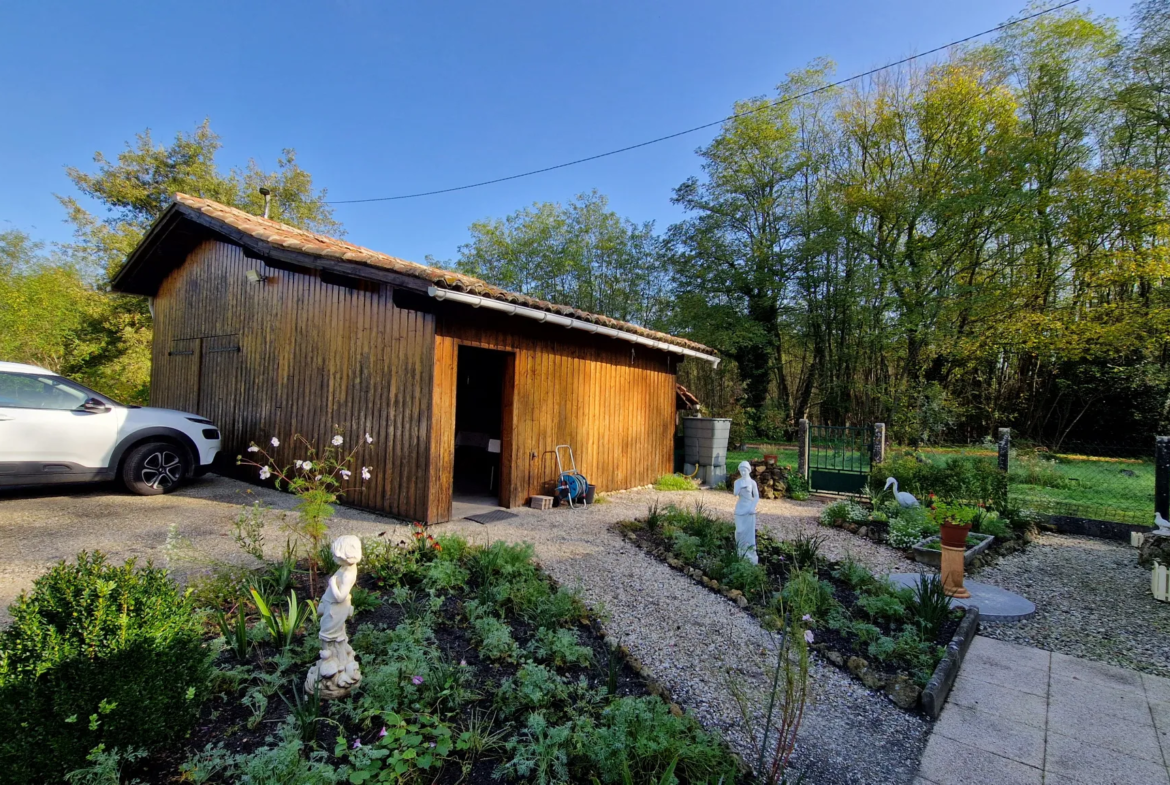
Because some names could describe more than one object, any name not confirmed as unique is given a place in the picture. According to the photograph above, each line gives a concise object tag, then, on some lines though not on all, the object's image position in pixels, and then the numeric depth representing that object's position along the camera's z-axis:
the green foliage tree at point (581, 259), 19.61
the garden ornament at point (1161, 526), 4.59
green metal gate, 7.88
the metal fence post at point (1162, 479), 5.61
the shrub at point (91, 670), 1.50
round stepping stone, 3.62
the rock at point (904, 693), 2.46
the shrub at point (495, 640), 2.53
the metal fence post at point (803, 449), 8.38
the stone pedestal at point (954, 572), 3.86
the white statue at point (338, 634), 2.03
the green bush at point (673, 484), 8.44
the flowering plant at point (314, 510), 2.97
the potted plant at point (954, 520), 3.80
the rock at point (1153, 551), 4.50
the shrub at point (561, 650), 2.51
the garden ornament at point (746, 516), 4.07
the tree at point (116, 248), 13.83
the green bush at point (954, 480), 6.39
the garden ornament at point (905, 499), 5.84
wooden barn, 5.19
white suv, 5.10
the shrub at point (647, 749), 1.76
